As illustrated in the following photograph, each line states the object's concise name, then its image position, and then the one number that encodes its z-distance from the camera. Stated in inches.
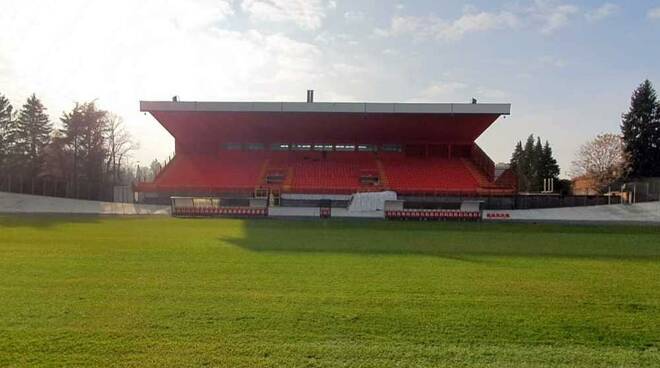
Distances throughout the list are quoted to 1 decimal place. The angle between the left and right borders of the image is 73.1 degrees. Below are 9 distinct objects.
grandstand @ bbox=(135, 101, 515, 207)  1438.2
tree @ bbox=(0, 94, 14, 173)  1923.0
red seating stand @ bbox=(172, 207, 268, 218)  1034.1
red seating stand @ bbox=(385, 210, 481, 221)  1018.7
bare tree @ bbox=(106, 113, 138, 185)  2274.9
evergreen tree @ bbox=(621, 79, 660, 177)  2044.8
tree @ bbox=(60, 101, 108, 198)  1991.9
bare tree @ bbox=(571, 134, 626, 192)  2103.3
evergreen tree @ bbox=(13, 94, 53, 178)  1965.4
